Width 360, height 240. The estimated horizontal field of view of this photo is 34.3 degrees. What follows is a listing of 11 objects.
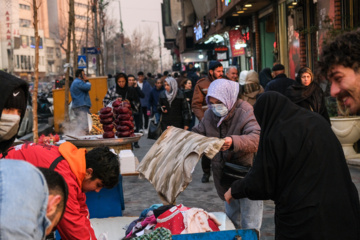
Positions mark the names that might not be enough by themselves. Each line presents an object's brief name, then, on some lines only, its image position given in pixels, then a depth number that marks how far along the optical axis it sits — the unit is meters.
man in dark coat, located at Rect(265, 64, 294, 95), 9.78
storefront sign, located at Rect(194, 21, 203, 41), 35.10
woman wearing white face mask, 5.40
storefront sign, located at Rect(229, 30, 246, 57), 26.06
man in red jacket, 4.29
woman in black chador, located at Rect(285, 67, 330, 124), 8.48
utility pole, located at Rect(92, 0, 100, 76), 30.69
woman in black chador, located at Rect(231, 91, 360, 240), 3.35
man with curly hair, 2.71
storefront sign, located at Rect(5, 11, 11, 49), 86.81
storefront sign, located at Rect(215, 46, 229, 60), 28.73
